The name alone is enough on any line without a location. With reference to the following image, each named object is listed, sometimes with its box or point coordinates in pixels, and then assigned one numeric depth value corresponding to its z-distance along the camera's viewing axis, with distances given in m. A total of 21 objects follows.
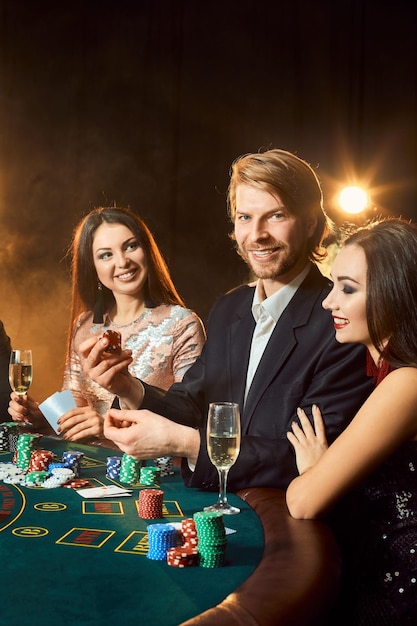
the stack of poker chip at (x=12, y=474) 1.99
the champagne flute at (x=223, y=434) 1.72
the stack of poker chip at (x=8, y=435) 2.43
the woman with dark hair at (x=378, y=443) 1.74
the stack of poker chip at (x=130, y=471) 2.02
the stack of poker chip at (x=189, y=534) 1.41
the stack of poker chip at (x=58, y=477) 1.95
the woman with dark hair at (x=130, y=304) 3.66
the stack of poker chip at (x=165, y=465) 2.16
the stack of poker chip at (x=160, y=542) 1.38
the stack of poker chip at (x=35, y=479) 1.96
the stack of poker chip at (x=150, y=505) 1.65
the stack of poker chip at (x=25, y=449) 2.19
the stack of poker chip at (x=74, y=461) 2.07
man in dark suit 2.03
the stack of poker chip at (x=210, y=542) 1.36
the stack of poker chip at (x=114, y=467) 2.07
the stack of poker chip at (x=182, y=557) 1.34
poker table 1.14
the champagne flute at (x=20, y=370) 2.73
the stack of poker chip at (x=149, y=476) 2.02
